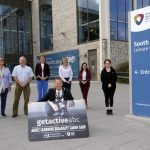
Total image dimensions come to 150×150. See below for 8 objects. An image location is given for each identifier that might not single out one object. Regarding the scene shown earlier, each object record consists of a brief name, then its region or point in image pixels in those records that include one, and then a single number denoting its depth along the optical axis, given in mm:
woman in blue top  4948
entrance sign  4119
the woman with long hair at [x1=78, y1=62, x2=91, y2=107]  5843
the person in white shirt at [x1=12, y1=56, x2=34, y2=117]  4992
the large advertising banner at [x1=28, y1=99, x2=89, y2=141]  3478
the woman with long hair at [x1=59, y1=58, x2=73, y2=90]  5676
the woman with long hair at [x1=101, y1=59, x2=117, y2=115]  4872
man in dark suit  3697
